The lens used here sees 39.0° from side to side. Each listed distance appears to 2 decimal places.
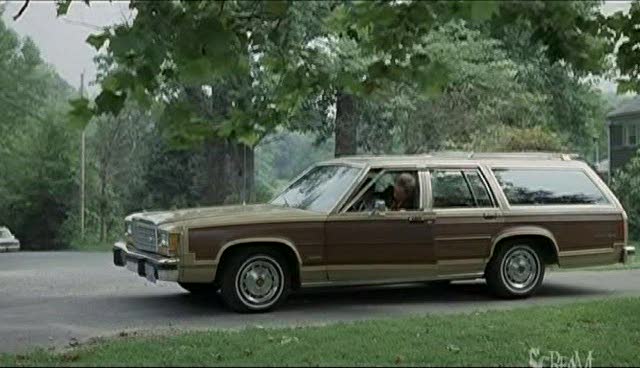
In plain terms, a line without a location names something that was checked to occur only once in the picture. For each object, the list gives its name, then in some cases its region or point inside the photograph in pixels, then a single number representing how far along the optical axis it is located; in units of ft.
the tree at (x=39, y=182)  144.05
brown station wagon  30.63
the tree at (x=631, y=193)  90.94
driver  33.47
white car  95.97
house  137.39
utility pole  134.08
